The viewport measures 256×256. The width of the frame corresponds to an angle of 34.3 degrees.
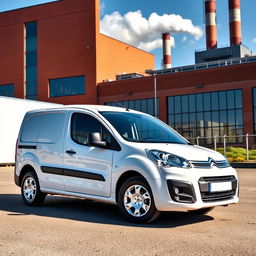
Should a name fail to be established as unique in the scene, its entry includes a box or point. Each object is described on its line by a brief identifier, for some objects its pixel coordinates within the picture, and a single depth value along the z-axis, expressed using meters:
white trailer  26.25
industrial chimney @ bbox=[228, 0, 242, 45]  50.78
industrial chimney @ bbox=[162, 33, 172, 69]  58.66
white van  5.77
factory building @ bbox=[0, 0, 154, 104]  47.88
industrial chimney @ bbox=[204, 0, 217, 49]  52.52
